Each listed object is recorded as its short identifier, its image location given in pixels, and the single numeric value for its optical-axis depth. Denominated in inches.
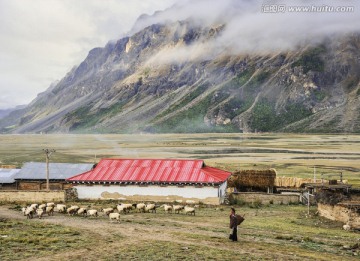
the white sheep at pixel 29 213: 1387.8
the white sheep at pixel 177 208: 1589.6
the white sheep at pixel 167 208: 1607.4
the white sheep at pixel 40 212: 1388.3
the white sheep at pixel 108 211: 1434.5
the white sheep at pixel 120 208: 1560.0
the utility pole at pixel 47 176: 2151.8
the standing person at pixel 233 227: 1002.7
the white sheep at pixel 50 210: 1467.0
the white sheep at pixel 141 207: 1620.3
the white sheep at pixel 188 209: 1534.2
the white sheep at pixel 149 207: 1603.1
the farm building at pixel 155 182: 1952.5
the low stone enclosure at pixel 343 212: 1285.7
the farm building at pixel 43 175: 2271.2
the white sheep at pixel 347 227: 1278.3
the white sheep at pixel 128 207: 1572.3
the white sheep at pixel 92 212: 1413.6
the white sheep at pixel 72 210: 1471.5
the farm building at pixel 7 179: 2317.9
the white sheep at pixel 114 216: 1305.4
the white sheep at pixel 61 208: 1535.4
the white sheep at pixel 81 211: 1448.1
